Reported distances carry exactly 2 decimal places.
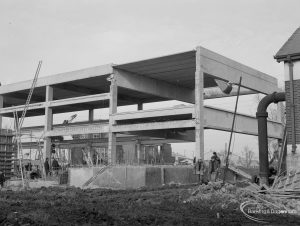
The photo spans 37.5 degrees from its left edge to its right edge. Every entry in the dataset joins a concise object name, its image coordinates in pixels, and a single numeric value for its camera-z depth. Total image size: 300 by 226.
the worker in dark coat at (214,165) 26.23
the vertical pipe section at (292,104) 17.58
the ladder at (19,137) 25.14
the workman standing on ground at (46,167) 34.34
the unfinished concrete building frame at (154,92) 36.12
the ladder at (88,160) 33.92
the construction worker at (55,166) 36.08
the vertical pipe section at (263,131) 18.80
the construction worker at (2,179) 24.82
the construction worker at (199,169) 27.46
